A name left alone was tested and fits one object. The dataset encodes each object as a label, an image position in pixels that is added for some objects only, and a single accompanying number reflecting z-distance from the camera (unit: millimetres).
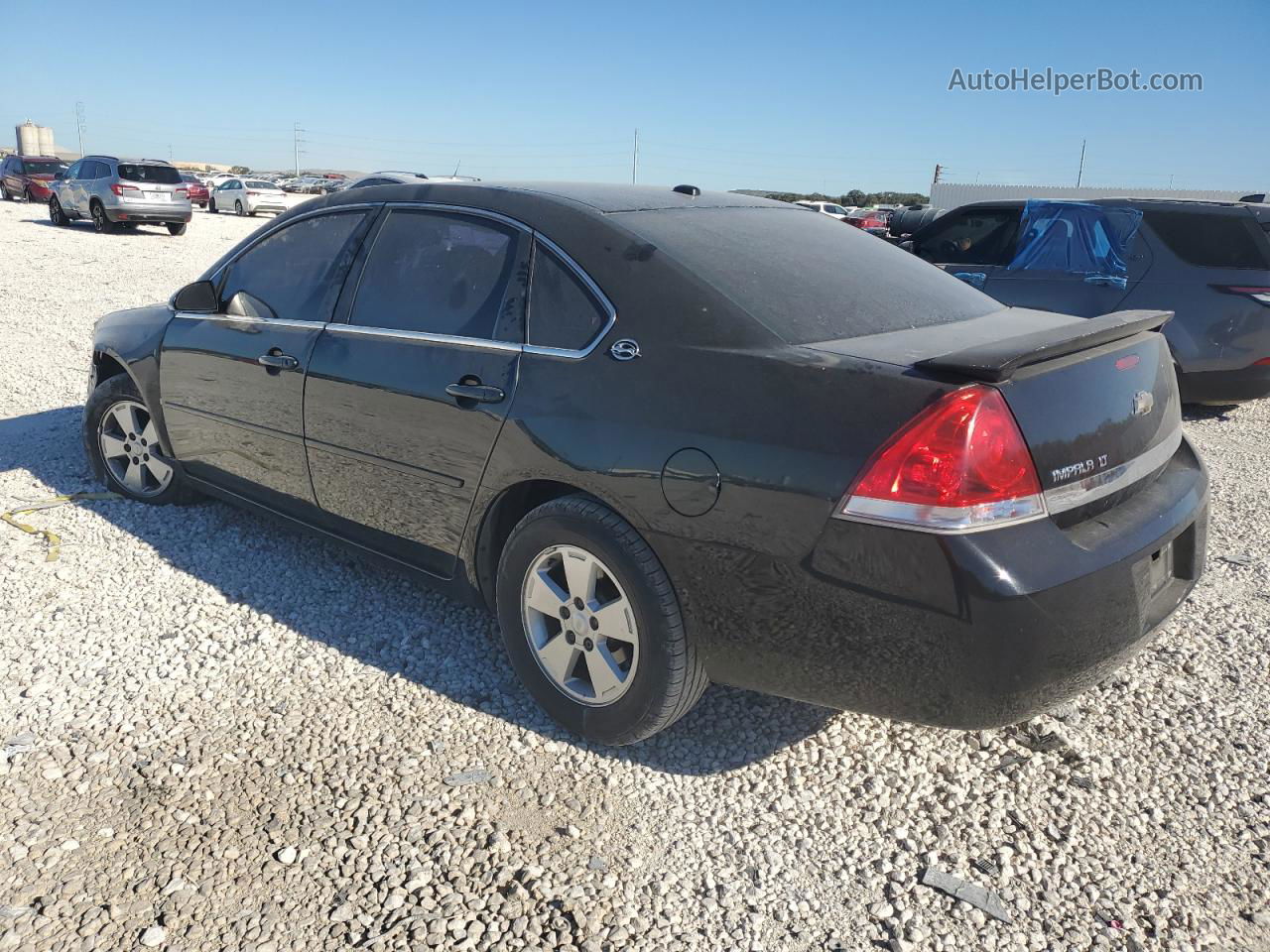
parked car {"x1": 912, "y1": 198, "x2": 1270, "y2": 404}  6492
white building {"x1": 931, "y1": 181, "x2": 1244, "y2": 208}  48075
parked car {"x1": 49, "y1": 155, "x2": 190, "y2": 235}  22109
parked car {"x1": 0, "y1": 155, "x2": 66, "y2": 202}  31938
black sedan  2213
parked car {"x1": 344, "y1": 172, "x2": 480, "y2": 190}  13334
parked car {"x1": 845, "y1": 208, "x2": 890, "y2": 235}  28373
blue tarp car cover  6883
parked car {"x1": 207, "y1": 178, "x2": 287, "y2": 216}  31906
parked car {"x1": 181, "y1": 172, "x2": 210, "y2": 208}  34938
